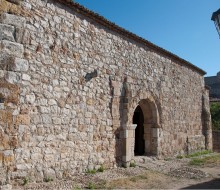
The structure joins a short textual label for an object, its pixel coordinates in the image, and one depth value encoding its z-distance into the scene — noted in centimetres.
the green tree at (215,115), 1667
